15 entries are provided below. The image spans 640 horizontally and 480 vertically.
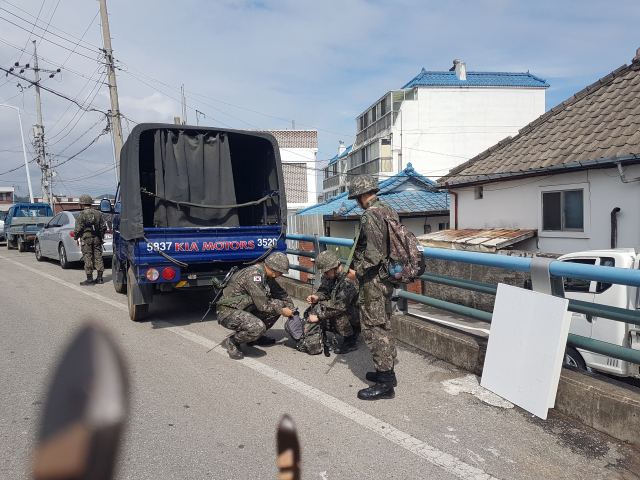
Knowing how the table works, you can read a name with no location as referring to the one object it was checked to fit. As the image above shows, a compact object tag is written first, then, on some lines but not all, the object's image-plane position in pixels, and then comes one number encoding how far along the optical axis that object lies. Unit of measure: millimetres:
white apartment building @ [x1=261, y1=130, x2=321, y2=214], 37312
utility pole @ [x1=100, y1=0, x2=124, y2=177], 17469
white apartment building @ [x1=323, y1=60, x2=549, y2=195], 33188
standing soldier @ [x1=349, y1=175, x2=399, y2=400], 3719
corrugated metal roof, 11477
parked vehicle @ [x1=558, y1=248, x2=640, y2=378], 5402
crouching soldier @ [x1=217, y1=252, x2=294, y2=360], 4750
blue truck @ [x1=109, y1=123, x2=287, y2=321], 5676
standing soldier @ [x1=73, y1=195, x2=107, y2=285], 9469
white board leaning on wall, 3115
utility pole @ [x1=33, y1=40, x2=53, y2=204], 32281
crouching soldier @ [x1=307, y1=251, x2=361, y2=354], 4707
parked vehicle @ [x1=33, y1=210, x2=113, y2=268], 11664
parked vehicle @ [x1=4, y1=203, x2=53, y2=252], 17484
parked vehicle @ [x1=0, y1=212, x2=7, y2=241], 22516
